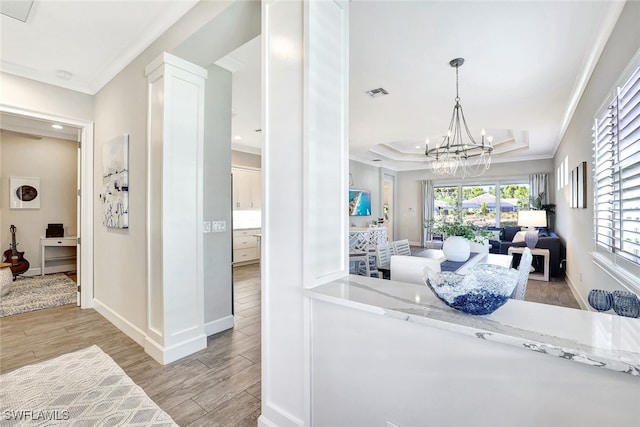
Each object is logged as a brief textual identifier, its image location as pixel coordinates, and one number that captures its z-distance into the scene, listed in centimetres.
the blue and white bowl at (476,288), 98
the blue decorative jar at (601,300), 109
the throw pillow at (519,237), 625
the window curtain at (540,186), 765
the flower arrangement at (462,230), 289
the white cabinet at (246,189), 645
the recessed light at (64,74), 313
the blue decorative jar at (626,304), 105
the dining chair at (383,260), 324
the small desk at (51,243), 548
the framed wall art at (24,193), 538
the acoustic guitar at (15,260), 508
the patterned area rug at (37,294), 366
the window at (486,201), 836
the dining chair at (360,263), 395
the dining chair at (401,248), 379
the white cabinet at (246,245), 640
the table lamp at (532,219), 621
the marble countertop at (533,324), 77
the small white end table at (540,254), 530
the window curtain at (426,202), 959
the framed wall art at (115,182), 285
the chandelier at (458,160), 402
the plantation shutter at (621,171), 176
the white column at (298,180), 146
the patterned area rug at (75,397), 172
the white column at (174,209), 237
